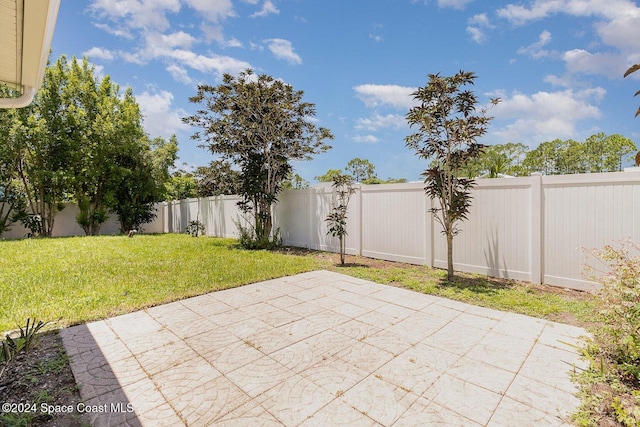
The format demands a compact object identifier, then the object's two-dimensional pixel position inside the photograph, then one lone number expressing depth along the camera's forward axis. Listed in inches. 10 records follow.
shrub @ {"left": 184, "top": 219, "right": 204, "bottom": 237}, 496.4
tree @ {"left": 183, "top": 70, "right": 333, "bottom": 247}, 328.5
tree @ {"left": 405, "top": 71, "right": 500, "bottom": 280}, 178.4
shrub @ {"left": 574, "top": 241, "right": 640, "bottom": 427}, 68.3
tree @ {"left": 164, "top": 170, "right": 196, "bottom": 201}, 770.8
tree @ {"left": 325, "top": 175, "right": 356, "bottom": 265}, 250.8
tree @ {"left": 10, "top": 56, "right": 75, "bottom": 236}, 460.8
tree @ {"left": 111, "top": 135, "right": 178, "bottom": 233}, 576.1
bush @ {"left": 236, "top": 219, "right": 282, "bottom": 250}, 342.6
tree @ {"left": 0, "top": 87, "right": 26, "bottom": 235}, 442.9
